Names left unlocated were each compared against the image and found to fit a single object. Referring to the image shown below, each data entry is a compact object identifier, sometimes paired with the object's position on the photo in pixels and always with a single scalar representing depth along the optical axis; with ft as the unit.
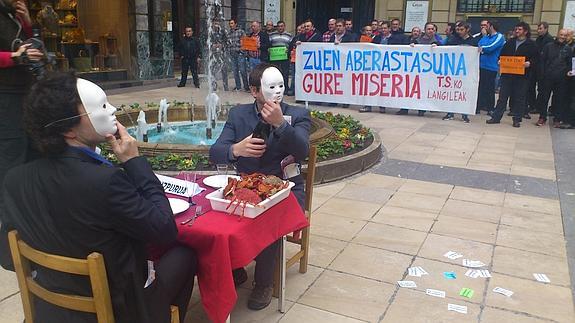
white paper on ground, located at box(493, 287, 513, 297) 10.91
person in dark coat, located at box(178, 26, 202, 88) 42.42
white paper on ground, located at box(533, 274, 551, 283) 11.56
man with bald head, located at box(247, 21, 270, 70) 38.83
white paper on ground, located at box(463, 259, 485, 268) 12.23
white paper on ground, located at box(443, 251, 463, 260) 12.64
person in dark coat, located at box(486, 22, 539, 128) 29.12
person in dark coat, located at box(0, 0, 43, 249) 11.48
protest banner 30.12
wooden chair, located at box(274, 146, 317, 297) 10.53
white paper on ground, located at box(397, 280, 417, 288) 11.16
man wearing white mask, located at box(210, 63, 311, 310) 9.57
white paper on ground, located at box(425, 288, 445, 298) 10.80
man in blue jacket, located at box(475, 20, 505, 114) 30.48
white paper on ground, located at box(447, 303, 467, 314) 10.19
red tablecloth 7.63
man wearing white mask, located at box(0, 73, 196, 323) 6.13
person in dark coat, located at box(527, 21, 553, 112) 30.86
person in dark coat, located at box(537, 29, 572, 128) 29.37
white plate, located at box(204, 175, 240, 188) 9.41
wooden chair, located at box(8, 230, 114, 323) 5.65
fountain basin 18.07
